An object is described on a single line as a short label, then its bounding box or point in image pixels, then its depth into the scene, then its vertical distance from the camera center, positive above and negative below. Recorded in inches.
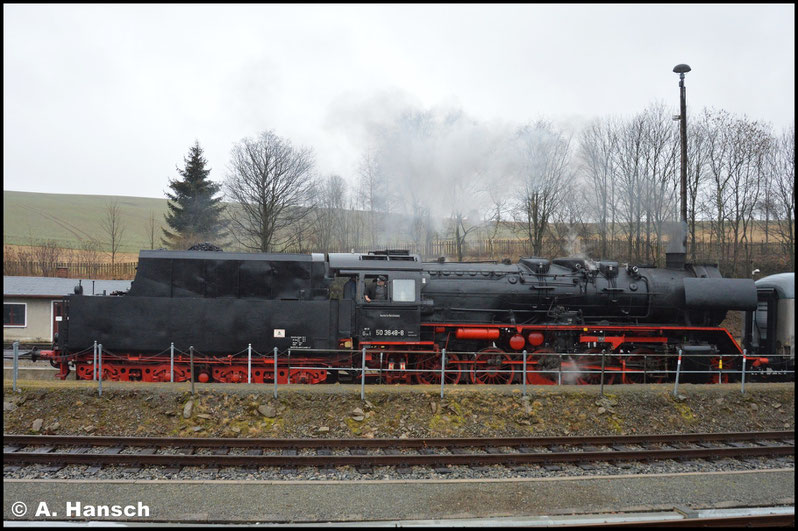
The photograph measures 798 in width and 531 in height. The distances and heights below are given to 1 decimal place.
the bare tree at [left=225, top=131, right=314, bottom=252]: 1107.9 +176.0
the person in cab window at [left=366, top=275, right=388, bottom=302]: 518.9 -22.6
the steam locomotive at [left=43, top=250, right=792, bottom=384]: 501.4 -50.8
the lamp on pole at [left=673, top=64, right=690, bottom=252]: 674.5 +201.9
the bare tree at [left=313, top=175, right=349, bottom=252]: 1333.7 +144.1
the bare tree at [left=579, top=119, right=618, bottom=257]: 1081.4 +208.9
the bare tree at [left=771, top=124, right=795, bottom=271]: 1036.5 +142.7
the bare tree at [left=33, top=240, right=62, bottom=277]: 1286.9 +29.1
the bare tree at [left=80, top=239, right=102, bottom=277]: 1266.0 +37.5
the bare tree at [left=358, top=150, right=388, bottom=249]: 1045.0 +168.0
